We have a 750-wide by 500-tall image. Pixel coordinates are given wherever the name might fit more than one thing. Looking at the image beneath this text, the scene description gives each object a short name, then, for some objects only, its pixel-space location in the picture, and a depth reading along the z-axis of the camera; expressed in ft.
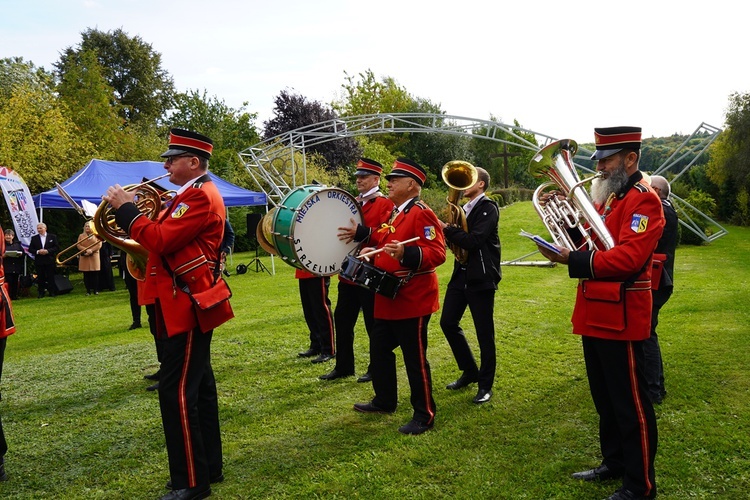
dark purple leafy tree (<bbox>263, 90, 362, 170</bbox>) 108.58
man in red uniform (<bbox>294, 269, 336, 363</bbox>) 23.00
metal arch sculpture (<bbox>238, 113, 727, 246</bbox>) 43.78
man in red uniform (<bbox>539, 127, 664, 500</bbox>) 10.83
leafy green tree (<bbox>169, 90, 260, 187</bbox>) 108.88
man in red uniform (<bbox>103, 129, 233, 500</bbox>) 11.73
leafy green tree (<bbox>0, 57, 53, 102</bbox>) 76.59
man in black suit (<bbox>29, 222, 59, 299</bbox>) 49.19
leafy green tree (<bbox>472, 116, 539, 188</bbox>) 135.23
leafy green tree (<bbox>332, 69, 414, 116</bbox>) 138.62
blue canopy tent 47.75
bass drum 15.67
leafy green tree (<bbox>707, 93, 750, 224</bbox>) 88.58
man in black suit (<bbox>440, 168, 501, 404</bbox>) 17.38
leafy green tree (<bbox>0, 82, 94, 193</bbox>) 57.21
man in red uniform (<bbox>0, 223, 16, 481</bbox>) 14.11
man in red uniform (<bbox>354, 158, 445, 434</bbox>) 15.29
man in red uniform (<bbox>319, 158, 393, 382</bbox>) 19.16
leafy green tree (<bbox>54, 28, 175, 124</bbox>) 131.34
